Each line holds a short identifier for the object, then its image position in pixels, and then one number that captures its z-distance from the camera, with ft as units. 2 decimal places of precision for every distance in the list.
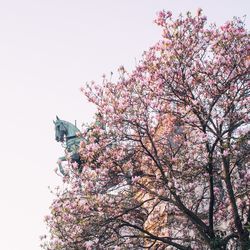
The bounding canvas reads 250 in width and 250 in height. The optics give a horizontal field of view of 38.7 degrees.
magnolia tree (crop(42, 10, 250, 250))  37.40
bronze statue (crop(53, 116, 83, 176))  89.03
